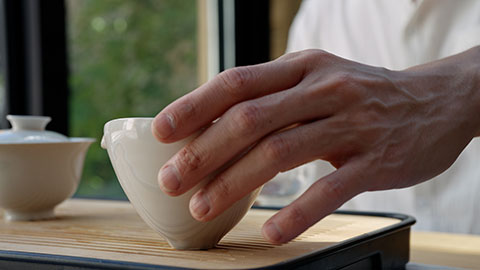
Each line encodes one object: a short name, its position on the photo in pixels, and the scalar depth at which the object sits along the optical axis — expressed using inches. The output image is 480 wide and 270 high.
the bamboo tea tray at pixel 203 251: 25.3
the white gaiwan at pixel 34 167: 31.7
